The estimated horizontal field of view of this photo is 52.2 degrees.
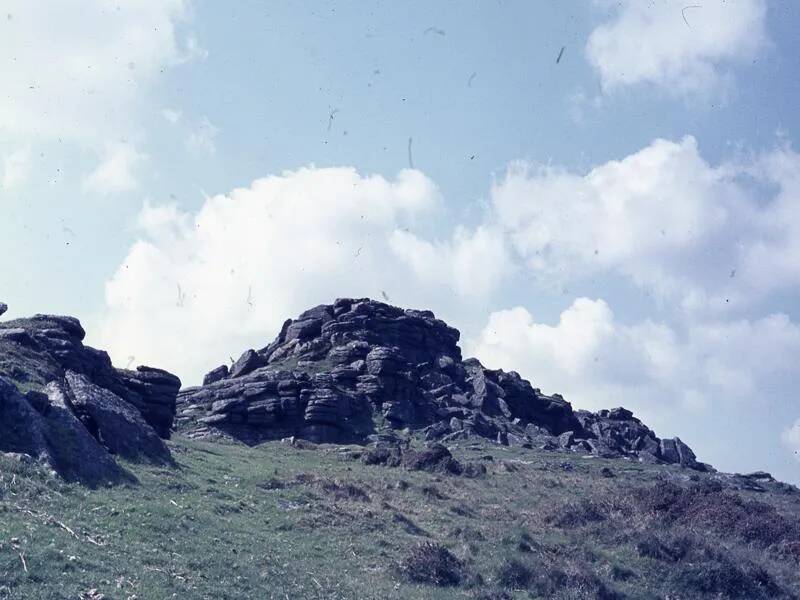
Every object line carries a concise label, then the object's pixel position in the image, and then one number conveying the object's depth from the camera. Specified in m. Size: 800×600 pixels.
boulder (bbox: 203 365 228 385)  97.66
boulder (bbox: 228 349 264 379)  94.25
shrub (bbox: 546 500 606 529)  33.12
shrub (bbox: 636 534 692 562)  27.84
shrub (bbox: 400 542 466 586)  22.61
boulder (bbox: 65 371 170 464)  29.75
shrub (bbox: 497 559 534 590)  23.42
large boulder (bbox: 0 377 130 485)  23.80
